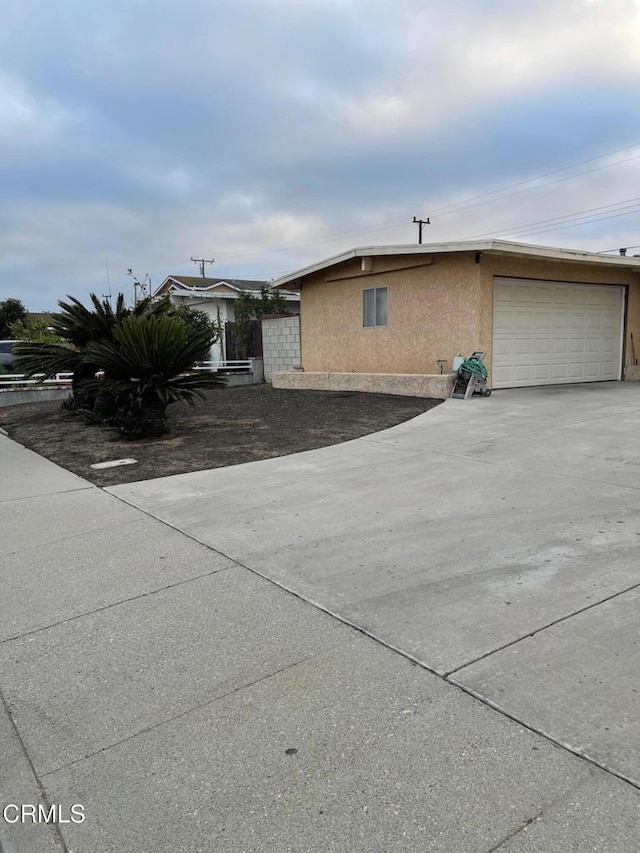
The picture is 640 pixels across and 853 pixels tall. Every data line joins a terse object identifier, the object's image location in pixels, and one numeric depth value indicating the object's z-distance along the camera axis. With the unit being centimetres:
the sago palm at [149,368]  920
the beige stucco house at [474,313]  1338
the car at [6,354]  1925
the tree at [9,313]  3678
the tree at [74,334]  1120
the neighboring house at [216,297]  2748
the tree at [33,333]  2056
